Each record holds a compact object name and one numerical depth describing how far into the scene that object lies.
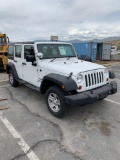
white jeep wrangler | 2.77
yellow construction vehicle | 7.78
